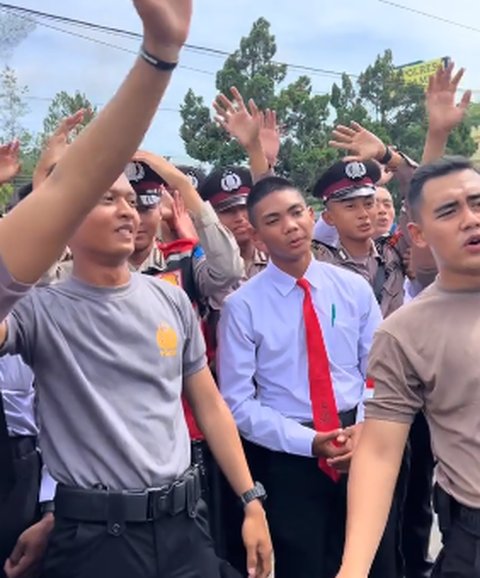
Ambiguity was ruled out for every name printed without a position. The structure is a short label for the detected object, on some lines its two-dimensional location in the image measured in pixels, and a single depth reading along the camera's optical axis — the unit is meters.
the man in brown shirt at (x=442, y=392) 1.96
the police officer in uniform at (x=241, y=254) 3.29
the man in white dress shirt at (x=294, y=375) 2.96
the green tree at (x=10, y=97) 34.92
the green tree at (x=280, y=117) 26.97
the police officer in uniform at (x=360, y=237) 4.10
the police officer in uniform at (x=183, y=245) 3.11
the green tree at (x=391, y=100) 35.00
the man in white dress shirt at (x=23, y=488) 2.21
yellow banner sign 47.06
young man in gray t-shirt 2.01
